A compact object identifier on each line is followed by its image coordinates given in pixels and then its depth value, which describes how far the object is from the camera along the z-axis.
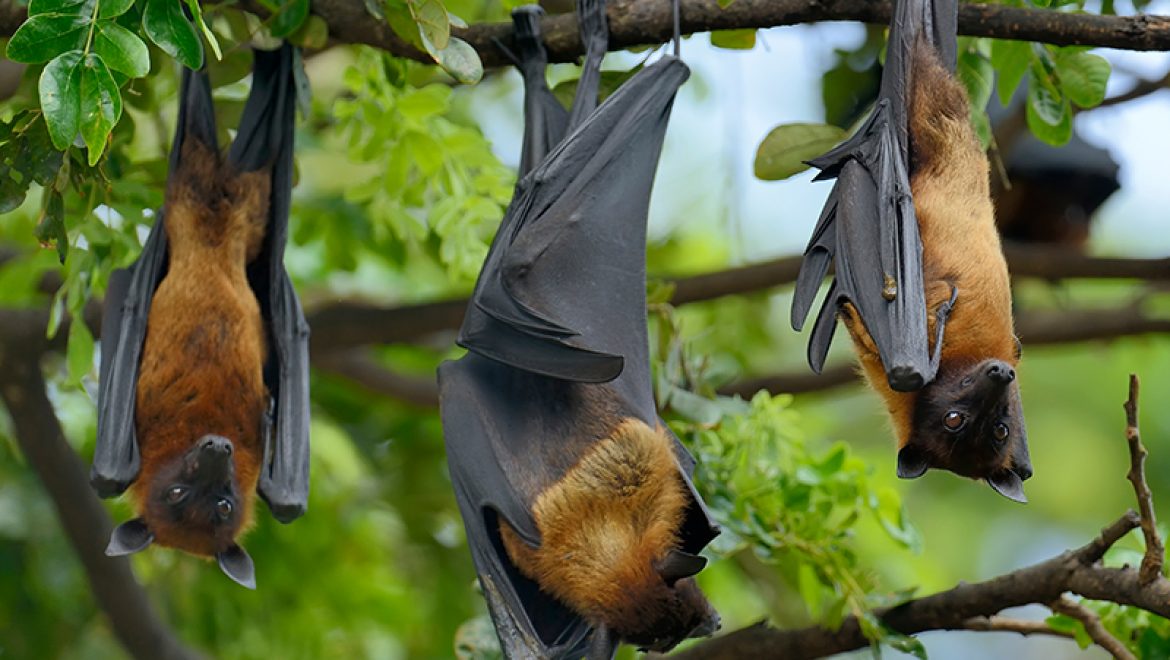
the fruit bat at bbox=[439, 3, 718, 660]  8.84
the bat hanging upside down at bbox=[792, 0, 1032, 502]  7.91
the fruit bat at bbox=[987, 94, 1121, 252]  19.16
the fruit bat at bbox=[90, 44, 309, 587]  9.64
